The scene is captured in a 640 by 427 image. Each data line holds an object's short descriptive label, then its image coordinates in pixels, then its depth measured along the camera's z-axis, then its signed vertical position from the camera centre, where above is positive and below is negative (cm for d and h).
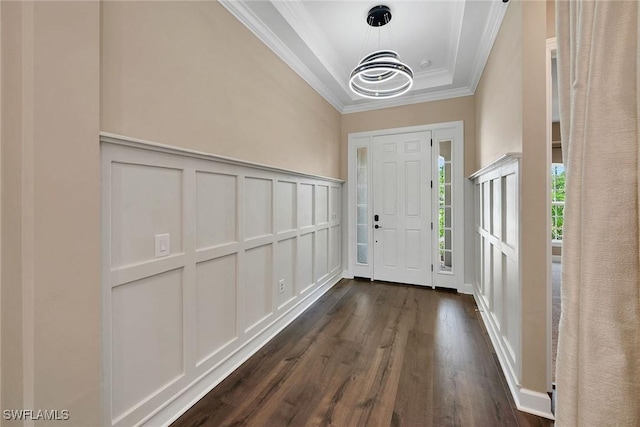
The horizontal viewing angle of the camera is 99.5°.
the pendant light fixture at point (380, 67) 225 +124
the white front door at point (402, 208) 396 +5
